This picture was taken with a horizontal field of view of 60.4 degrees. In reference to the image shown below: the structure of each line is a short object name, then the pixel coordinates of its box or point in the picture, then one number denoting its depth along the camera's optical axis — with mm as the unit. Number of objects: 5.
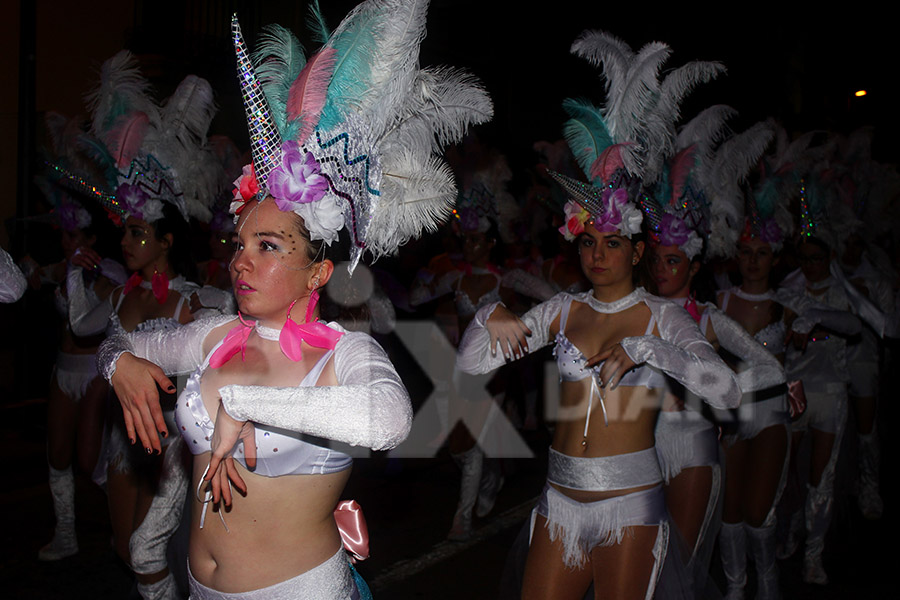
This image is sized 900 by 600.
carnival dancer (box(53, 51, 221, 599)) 4348
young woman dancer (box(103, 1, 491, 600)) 2180
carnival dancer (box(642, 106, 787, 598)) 3855
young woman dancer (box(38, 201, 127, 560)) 4625
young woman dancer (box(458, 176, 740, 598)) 3176
